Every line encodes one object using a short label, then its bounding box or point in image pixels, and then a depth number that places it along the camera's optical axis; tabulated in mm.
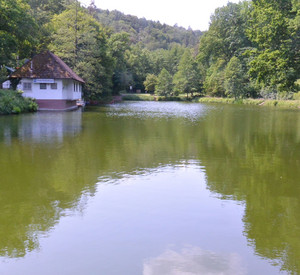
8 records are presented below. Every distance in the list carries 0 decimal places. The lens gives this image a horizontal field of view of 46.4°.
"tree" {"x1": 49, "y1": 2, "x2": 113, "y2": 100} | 40438
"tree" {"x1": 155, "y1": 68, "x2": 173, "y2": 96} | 76375
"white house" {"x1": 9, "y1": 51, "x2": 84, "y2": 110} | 33500
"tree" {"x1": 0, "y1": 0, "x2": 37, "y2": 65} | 28875
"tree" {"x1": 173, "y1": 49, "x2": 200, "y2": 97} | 77056
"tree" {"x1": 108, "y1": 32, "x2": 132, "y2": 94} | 63469
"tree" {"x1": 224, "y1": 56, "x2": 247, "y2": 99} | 64562
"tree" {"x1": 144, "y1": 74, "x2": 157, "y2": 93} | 83750
